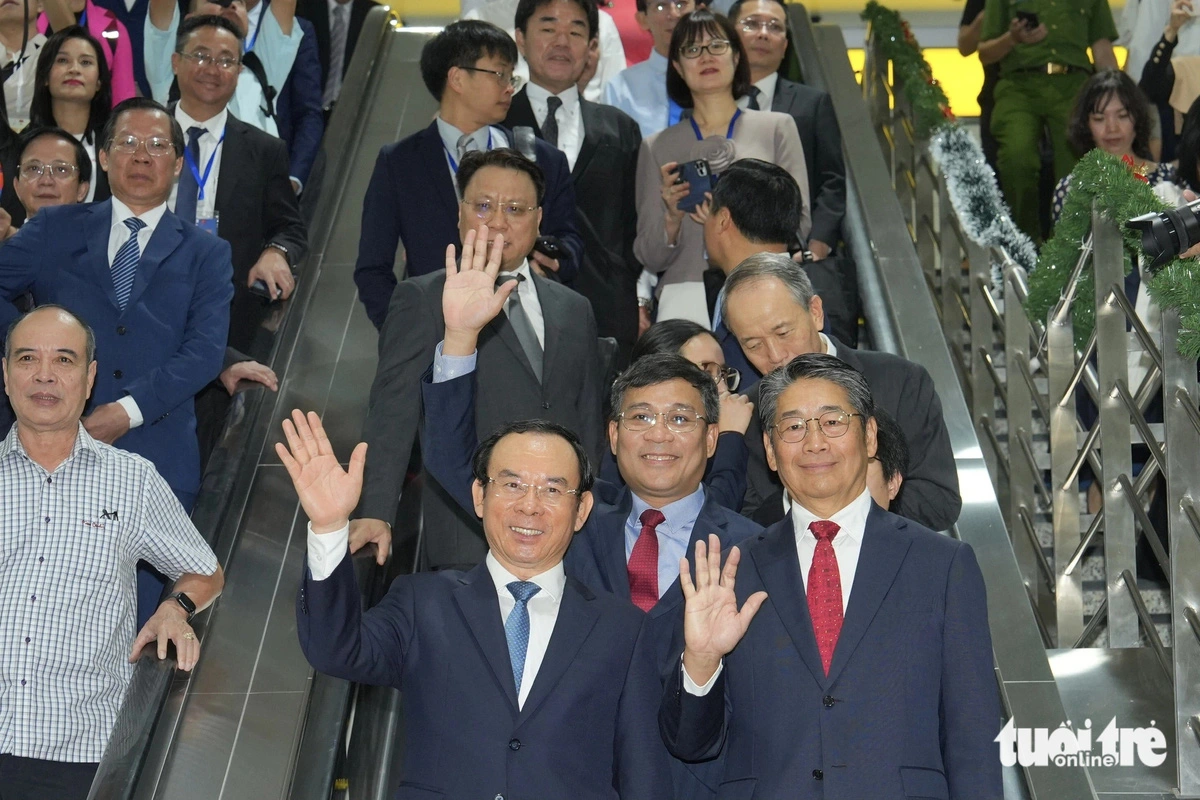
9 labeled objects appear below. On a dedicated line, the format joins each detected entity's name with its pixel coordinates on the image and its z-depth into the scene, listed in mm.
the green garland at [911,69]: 7715
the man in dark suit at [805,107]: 6738
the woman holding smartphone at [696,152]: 6270
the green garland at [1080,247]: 4430
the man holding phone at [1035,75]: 8422
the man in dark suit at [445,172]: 5742
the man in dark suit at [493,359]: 4434
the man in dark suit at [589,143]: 6410
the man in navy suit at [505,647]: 3400
